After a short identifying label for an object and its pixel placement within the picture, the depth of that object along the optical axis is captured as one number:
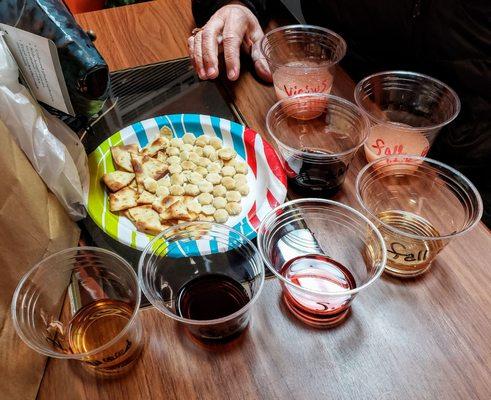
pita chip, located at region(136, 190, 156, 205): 0.82
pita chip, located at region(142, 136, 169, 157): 0.91
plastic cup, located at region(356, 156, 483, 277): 0.69
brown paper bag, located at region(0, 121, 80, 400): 0.55
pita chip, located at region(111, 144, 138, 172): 0.87
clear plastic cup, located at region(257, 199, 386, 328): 0.64
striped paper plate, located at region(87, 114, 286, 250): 0.77
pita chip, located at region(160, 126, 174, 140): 0.95
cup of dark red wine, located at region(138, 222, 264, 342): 0.62
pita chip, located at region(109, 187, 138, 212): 0.80
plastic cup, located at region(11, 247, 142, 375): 0.58
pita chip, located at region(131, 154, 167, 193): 0.86
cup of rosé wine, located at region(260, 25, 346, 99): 0.92
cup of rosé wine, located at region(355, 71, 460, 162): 0.83
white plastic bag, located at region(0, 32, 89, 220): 0.63
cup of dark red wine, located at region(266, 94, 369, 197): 0.79
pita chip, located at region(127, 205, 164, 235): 0.77
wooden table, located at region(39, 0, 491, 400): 0.58
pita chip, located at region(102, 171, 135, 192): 0.83
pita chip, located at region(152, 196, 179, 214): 0.81
